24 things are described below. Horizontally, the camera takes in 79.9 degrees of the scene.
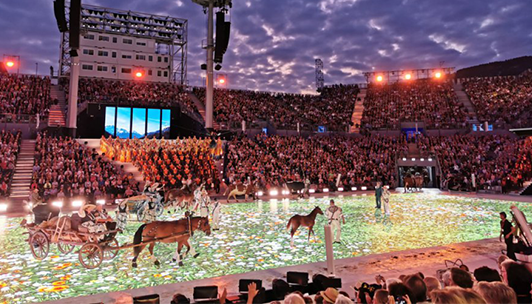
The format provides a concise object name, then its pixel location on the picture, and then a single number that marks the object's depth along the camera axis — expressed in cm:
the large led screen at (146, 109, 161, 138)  4131
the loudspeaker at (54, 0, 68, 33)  1950
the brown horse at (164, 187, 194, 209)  1638
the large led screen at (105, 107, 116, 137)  3866
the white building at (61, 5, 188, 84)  6109
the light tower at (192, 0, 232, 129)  3679
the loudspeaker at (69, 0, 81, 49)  1919
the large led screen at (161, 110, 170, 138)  4206
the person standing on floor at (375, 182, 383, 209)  1681
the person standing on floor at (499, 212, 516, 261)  843
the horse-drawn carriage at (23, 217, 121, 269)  816
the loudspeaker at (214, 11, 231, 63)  3153
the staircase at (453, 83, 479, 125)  4050
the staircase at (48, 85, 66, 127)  3205
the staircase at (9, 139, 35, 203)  1998
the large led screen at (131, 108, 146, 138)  4047
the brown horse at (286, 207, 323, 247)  1046
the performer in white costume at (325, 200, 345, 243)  1083
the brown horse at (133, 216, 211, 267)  819
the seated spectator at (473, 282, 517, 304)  291
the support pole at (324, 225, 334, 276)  734
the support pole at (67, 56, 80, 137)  2891
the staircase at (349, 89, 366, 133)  4409
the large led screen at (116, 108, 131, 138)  3941
